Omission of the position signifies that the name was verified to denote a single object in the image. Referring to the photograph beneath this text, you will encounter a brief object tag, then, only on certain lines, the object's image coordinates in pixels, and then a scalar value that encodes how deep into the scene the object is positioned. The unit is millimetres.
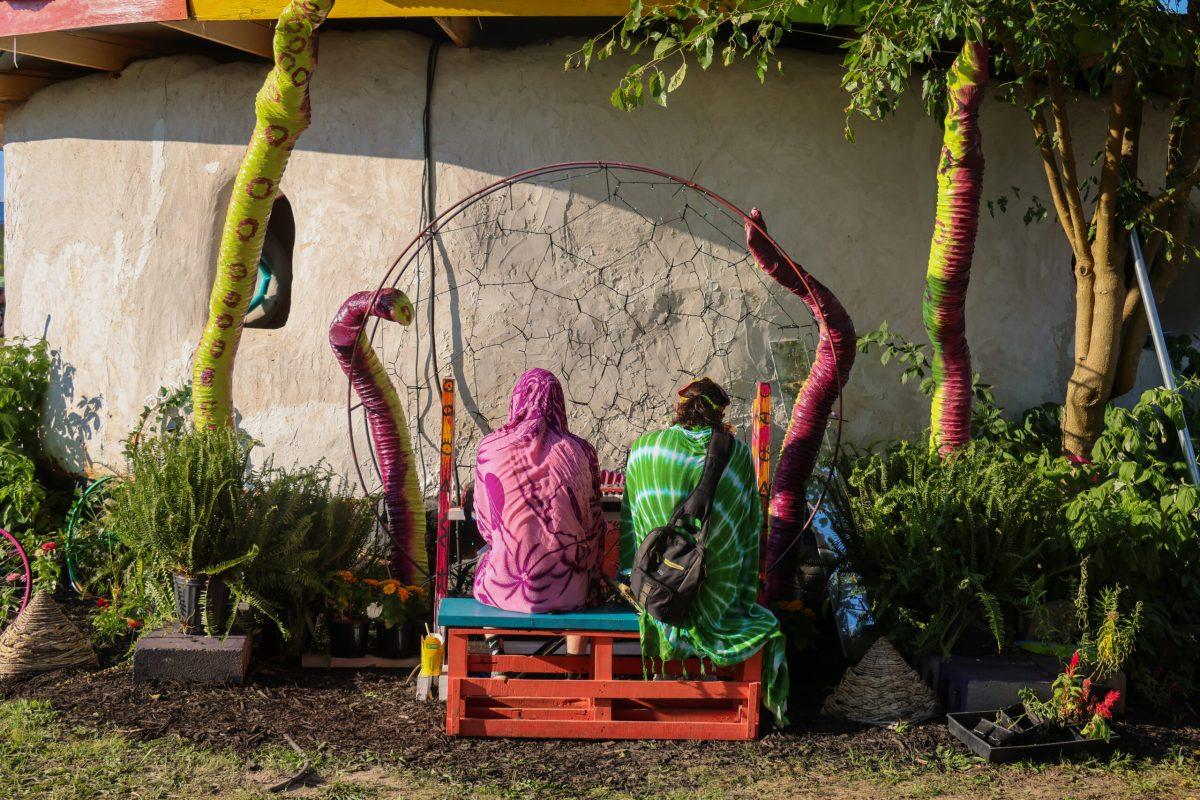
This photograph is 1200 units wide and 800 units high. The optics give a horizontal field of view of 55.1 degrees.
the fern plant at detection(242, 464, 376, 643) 5598
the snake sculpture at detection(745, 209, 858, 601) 5652
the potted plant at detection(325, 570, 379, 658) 5809
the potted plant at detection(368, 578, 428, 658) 5734
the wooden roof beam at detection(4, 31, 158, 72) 7250
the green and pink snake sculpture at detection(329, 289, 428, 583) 6016
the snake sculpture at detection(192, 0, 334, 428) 5871
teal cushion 4816
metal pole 6430
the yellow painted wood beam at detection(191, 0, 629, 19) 6266
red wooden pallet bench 4852
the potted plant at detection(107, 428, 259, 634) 5461
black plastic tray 4691
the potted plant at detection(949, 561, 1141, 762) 4734
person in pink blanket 4902
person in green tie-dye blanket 4809
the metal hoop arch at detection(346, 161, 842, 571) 5320
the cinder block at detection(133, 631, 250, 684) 5355
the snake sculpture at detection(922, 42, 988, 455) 5840
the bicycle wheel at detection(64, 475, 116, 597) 6777
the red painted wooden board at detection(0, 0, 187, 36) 6496
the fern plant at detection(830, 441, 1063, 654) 5250
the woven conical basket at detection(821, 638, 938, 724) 5047
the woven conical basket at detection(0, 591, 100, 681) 5531
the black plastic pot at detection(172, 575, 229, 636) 5449
